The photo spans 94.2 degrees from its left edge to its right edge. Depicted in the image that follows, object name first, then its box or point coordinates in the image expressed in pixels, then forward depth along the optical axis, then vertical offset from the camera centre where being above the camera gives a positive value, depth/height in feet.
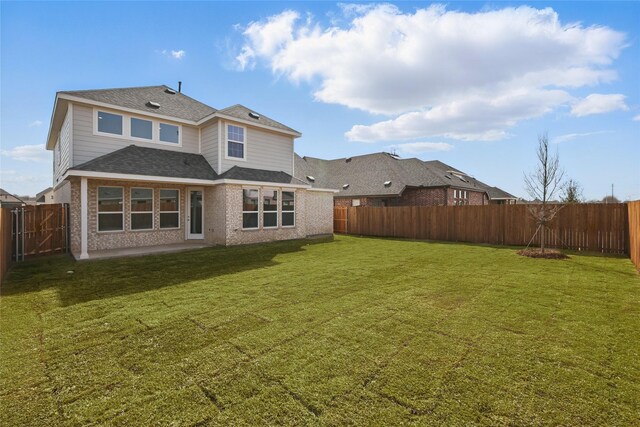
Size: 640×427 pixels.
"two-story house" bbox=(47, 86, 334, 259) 35.32 +4.82
